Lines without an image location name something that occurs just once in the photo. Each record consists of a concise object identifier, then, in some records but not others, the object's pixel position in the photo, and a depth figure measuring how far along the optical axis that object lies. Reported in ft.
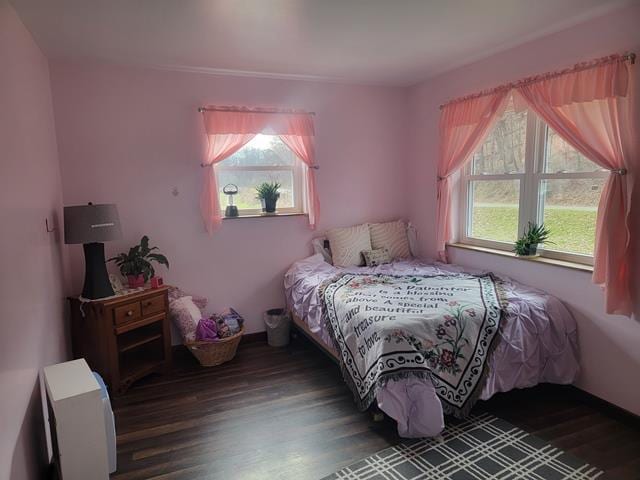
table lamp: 8.43
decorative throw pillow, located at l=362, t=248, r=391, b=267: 12.40
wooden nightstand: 8.94
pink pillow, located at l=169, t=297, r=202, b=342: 10.37
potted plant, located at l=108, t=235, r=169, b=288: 9.94
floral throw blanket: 7.18
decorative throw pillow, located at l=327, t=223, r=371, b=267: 12.37
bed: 7.02
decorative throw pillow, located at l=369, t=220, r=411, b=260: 13.03
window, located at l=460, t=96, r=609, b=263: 8.73
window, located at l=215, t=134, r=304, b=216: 11.77
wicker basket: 10.29
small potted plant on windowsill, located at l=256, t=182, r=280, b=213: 11.96
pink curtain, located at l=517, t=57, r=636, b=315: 7.47
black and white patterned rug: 6.43
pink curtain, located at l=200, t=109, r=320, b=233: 11.03
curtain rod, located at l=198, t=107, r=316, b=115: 10.96
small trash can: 11.85
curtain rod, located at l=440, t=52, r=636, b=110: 7.36
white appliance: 5.59
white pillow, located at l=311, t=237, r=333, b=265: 12.66
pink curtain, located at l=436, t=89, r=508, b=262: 10.16
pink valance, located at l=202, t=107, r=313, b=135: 11.00
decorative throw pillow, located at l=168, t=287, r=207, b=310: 10.88
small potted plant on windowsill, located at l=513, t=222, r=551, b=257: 9.47
